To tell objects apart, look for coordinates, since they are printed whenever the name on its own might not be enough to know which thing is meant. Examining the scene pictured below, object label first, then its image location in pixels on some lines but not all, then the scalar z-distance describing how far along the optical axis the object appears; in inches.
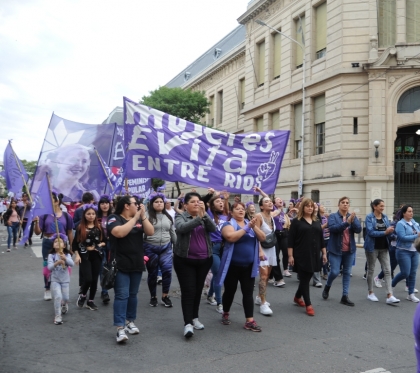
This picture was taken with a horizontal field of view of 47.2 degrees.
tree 1407.5
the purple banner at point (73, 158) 370.6
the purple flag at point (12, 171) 405.1
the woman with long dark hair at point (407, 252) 326.0
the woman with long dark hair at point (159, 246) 294.0
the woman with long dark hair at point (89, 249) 286.8
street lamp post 1064.8
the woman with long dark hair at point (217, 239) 296.0
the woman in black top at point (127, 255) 222.5
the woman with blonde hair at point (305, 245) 287.9
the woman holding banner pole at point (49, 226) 306.3
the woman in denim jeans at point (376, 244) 323.6
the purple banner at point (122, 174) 341.7
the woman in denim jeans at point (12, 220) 652.7
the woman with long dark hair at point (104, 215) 303.6
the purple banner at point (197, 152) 303.6
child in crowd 259.6
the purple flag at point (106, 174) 382.6
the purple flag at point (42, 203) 264.4
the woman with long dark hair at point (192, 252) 237.0
